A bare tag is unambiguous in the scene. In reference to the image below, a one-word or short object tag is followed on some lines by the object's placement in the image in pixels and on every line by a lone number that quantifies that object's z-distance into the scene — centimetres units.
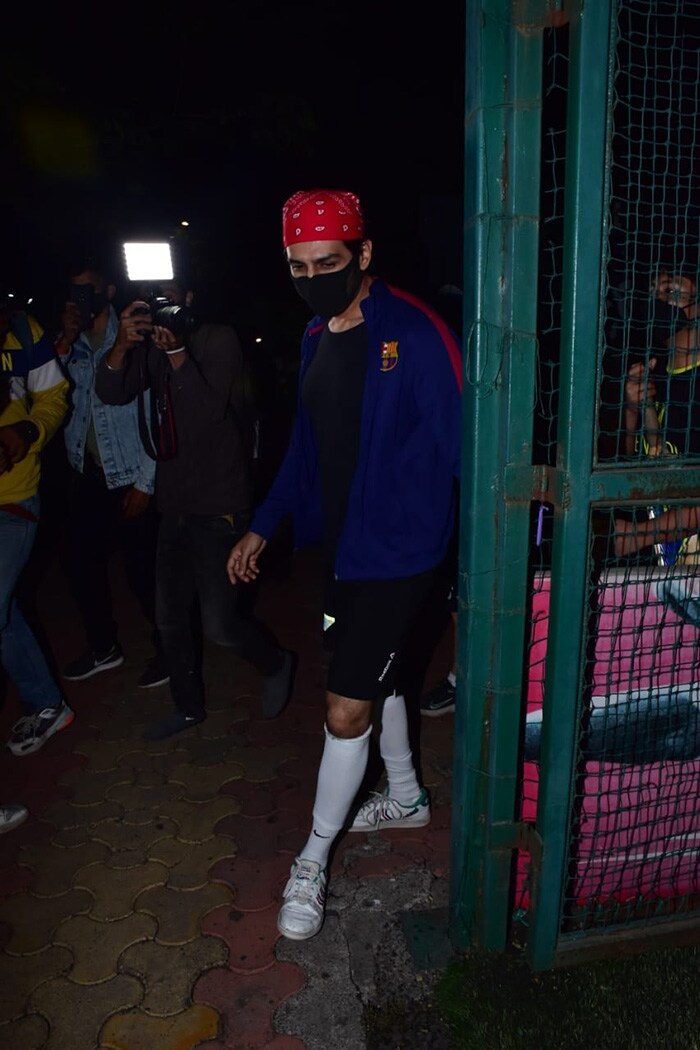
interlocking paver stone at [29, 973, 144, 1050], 222
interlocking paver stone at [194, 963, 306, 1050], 221
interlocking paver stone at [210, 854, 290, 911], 274
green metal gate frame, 178
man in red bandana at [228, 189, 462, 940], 238
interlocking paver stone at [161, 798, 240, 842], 312
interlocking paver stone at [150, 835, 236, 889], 286
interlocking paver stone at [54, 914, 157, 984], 245
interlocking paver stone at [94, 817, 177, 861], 306
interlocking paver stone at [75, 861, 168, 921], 272
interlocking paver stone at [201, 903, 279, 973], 245
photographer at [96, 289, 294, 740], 344
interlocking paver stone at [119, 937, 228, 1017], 232
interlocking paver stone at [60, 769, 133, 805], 337
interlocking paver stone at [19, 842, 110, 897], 285
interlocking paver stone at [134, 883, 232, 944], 259
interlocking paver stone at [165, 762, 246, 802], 338
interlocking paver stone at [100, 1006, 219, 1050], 220
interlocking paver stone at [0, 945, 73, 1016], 233
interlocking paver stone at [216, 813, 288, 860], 301
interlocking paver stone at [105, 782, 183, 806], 328
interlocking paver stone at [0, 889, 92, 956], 258
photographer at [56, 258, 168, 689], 416
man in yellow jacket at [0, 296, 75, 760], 337
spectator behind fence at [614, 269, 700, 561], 197
